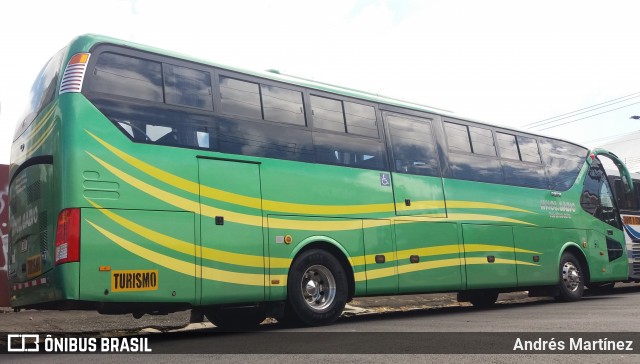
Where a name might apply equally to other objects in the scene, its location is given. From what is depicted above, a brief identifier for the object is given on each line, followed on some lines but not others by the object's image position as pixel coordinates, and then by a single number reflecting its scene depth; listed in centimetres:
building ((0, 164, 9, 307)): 1120
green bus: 679
